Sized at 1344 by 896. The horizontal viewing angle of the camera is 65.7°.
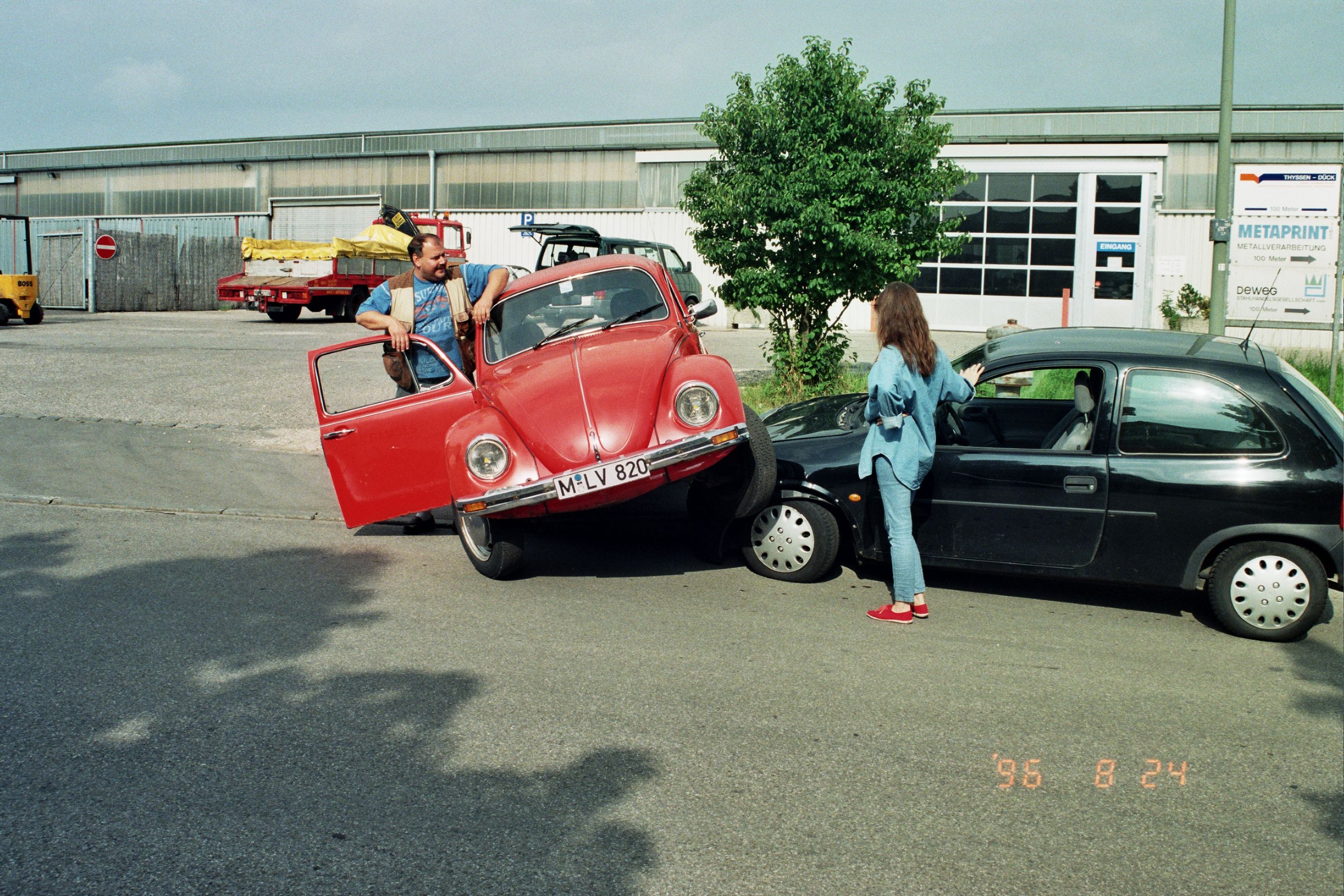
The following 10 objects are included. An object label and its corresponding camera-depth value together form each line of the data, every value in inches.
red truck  1068.5
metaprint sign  471.5
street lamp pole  513.3
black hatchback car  212.5
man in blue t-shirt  285.0
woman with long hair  221.3
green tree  454.0
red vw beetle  225.9
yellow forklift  944.9
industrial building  1096.2
